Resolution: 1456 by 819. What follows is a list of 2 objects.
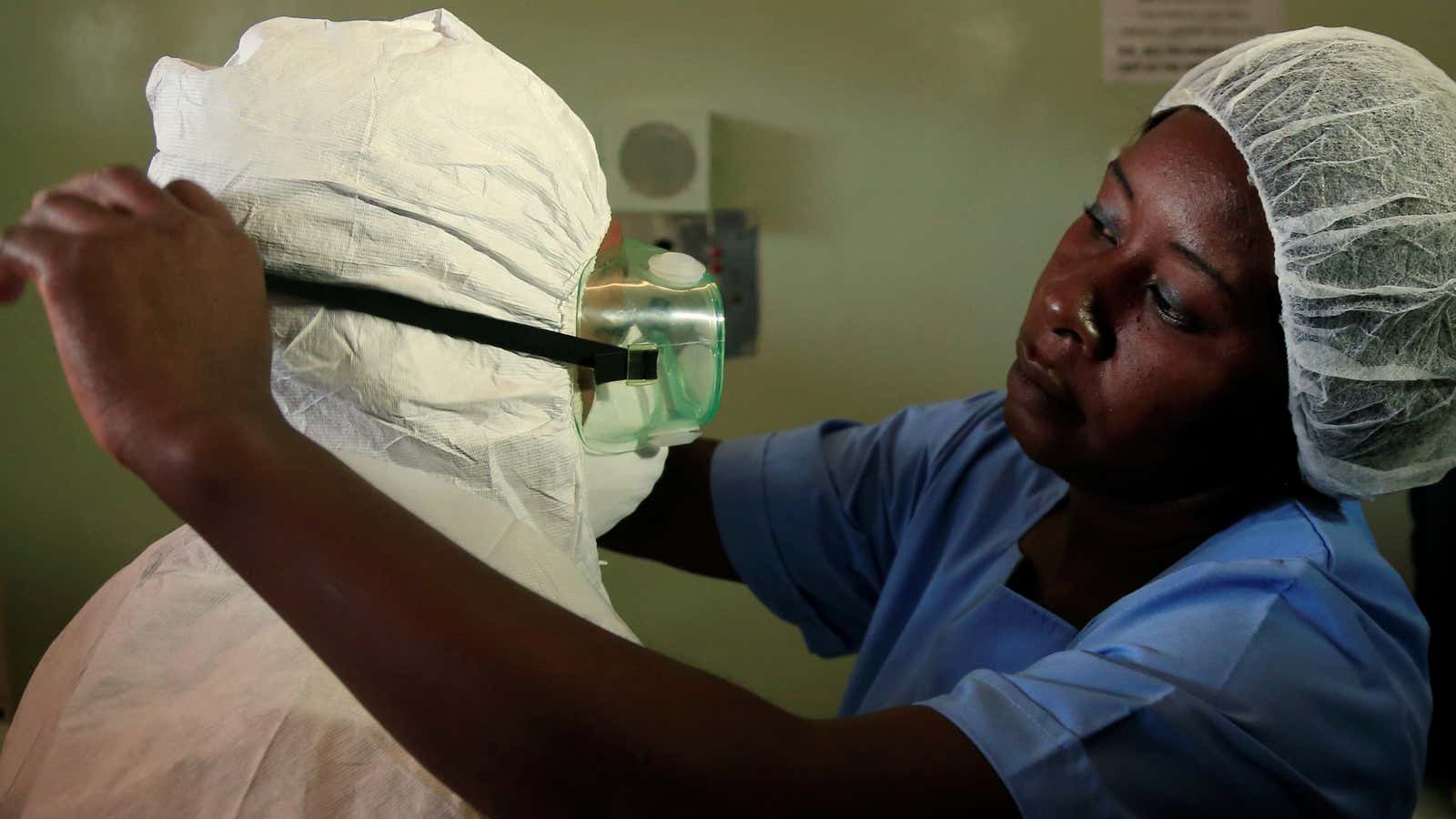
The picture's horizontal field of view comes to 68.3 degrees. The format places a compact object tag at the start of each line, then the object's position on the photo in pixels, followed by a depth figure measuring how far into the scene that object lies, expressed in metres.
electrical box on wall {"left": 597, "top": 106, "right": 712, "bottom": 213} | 1.40
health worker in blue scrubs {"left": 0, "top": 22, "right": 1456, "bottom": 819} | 0.46
